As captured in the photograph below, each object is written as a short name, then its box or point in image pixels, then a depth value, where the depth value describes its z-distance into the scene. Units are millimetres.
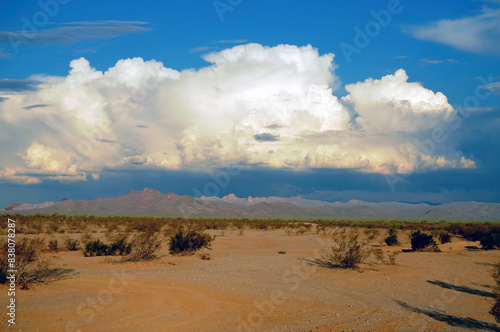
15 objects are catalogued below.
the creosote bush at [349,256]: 18156
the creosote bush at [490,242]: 27828
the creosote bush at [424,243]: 27000
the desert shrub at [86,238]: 30356
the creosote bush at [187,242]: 23438
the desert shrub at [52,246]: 25484
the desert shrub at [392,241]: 31953
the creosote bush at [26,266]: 12500
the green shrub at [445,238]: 35344
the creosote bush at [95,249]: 22438
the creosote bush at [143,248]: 19609
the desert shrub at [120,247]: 22156
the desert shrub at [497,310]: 9239
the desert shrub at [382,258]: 19438
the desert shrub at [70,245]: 26062
